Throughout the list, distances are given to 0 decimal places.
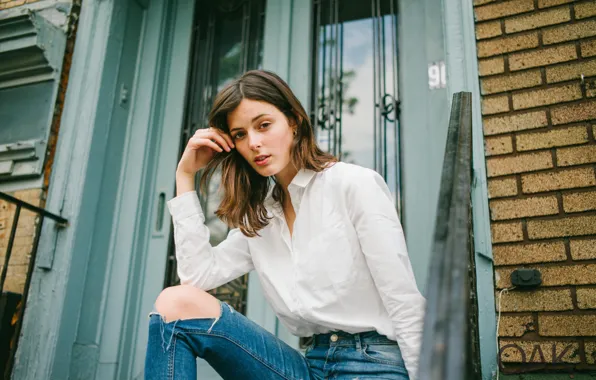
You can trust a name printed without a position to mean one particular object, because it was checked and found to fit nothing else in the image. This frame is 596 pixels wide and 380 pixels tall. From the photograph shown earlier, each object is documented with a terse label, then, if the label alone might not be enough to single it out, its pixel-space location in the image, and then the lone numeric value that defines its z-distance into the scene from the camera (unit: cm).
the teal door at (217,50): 324
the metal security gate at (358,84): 278
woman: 146
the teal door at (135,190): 284
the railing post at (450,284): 76
